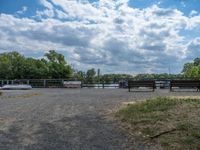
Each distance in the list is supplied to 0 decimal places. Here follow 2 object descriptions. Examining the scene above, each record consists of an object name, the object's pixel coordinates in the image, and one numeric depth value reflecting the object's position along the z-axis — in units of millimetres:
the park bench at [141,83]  11014
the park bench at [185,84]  10682
